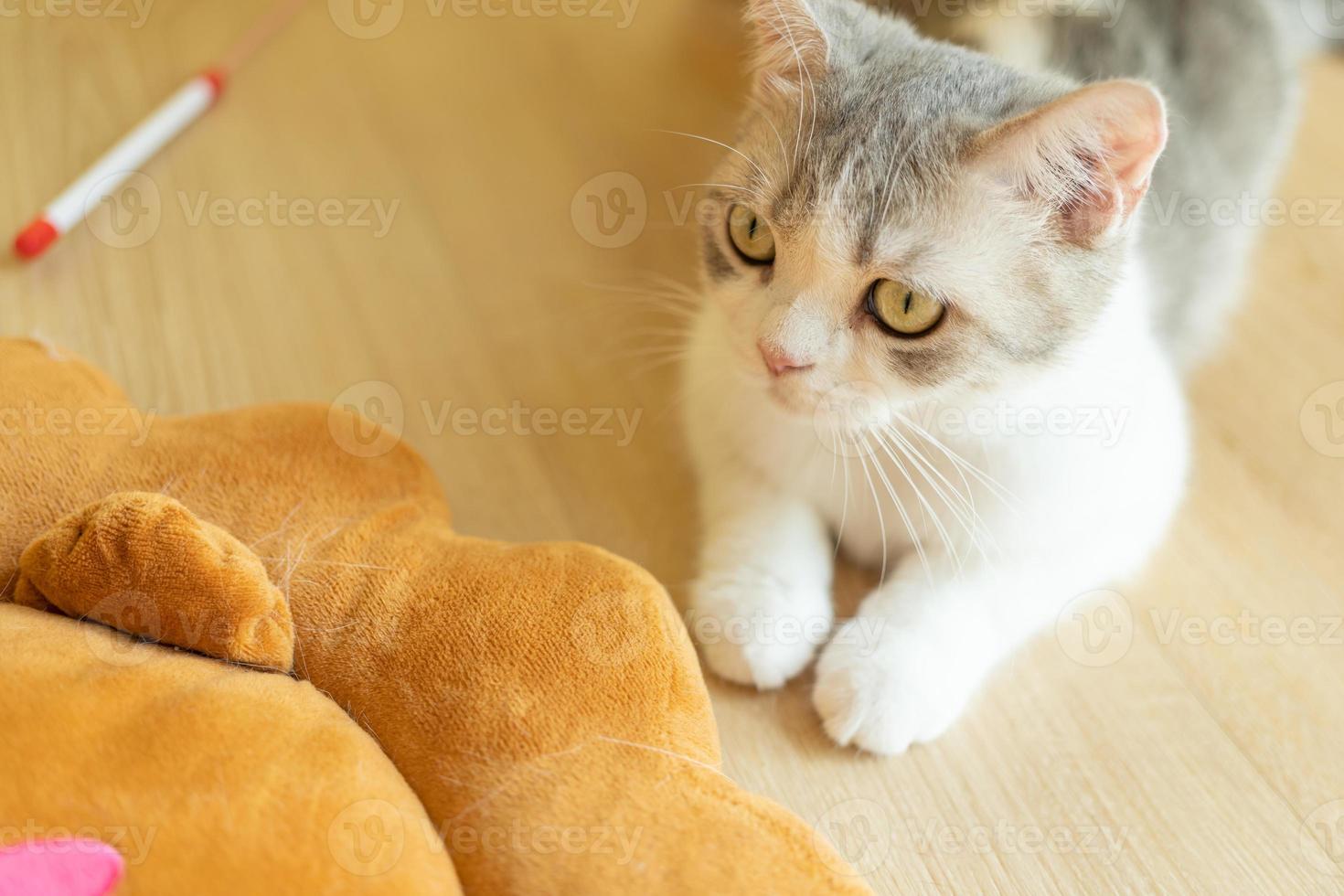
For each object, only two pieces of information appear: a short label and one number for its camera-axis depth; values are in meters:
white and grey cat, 0.46
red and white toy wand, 0.58
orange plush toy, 0.41
